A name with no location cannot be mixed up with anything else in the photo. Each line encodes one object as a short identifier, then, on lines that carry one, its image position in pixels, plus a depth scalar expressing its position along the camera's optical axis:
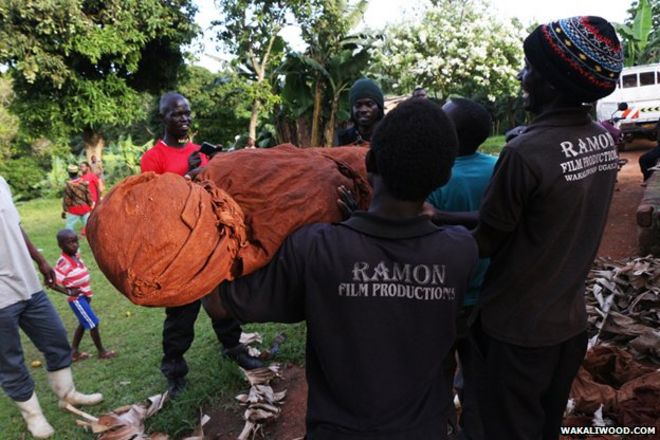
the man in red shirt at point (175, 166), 3.29
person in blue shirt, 2.14
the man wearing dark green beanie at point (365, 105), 3.22
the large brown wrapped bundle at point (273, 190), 1.27
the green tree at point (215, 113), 16.53
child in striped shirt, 4.37
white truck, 12.56
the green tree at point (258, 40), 11.96
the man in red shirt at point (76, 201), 8.64
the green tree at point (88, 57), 10.49
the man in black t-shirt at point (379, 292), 1.24
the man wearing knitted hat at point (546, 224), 1.61
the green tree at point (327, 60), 11.59
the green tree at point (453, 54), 18.34
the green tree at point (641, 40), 14.88
